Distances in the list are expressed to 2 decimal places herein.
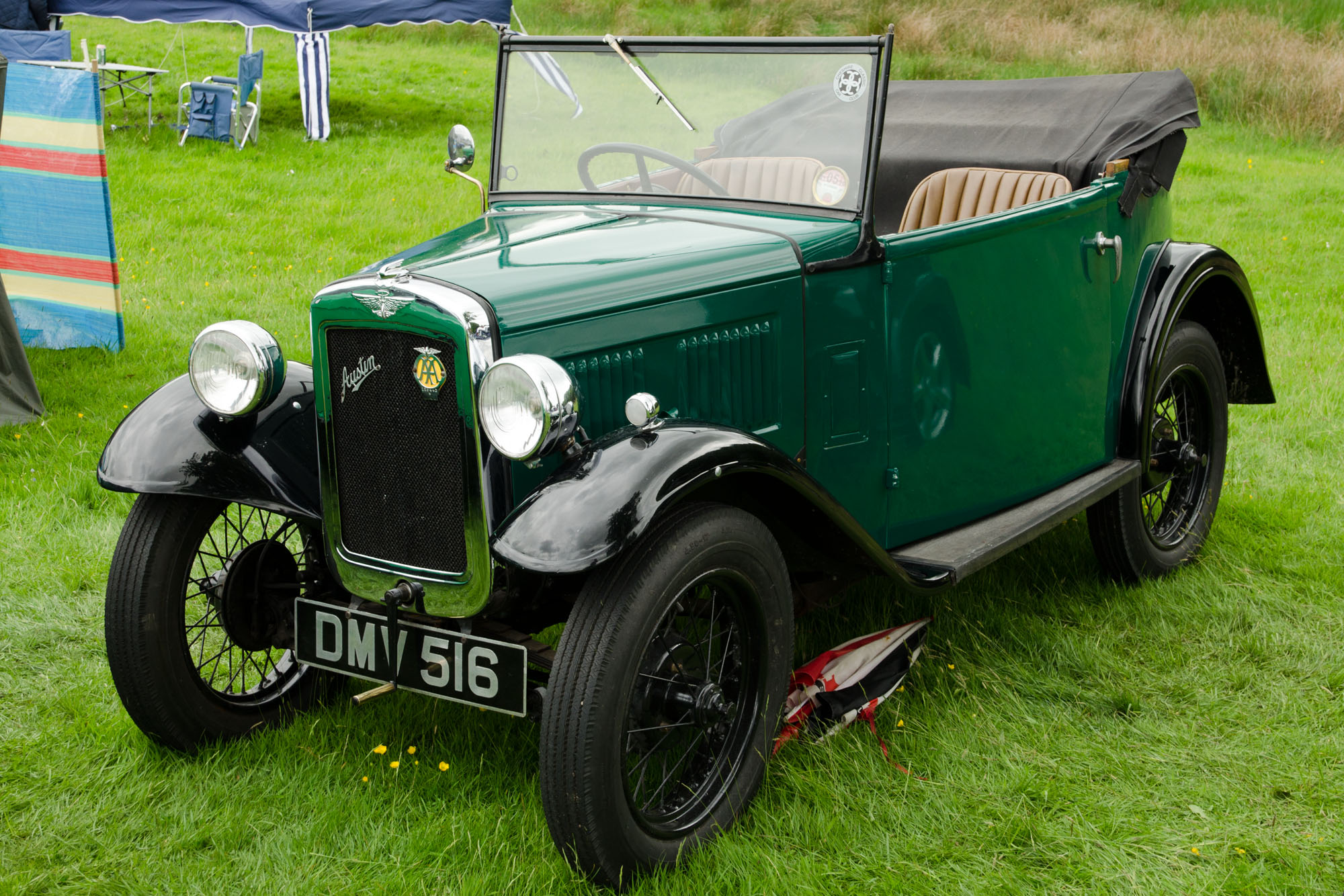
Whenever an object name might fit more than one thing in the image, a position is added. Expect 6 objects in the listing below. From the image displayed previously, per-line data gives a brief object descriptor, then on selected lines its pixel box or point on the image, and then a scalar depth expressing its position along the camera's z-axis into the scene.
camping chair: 12.08
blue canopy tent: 12.72
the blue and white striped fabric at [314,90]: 12.66
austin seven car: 2.42
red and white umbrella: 3.08
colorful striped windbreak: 6.24
